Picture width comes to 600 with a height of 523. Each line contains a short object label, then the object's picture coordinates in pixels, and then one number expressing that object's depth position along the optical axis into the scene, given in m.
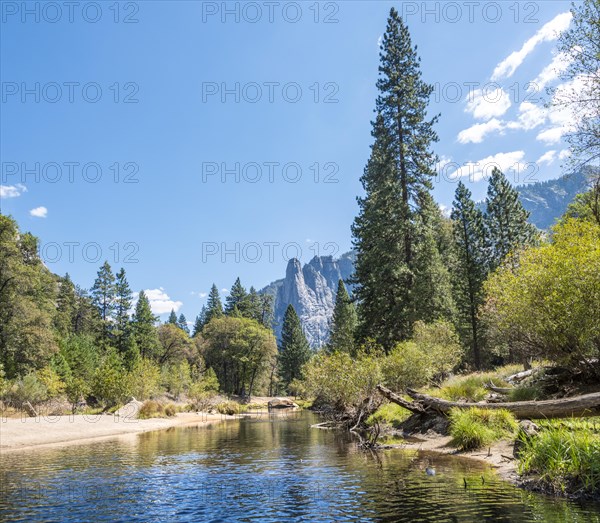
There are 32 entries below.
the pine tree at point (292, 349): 103.75
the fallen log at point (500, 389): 19.84
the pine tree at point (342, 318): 77.12
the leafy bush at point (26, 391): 37.00
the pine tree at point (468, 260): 55.41
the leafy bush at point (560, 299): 15.84
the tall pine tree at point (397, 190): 39.16
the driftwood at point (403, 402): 21.17
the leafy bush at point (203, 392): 58.66
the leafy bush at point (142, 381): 47.89
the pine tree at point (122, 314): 74.75
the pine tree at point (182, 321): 152.68
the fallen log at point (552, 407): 12.86
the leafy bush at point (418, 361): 28.67
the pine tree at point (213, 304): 109.26
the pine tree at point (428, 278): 38.00
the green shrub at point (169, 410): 46.48
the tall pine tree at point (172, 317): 143.75
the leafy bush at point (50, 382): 41.43
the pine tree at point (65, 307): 74.03
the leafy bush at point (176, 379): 66.56
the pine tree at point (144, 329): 75.75
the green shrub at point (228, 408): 58.16
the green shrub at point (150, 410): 43.50
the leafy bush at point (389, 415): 24.52
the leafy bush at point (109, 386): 44.44
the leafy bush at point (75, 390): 45.12
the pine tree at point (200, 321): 122.89
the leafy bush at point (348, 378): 28.08
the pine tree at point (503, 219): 57.80
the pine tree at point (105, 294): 75.69
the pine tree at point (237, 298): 105.62
